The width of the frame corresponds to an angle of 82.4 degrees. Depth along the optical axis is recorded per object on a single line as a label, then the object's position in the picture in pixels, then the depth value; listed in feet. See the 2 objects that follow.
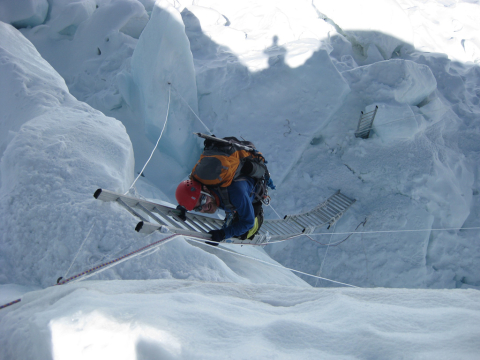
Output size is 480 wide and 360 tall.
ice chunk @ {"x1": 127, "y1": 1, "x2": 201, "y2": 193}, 13.83
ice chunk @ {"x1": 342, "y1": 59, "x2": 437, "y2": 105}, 14.11
